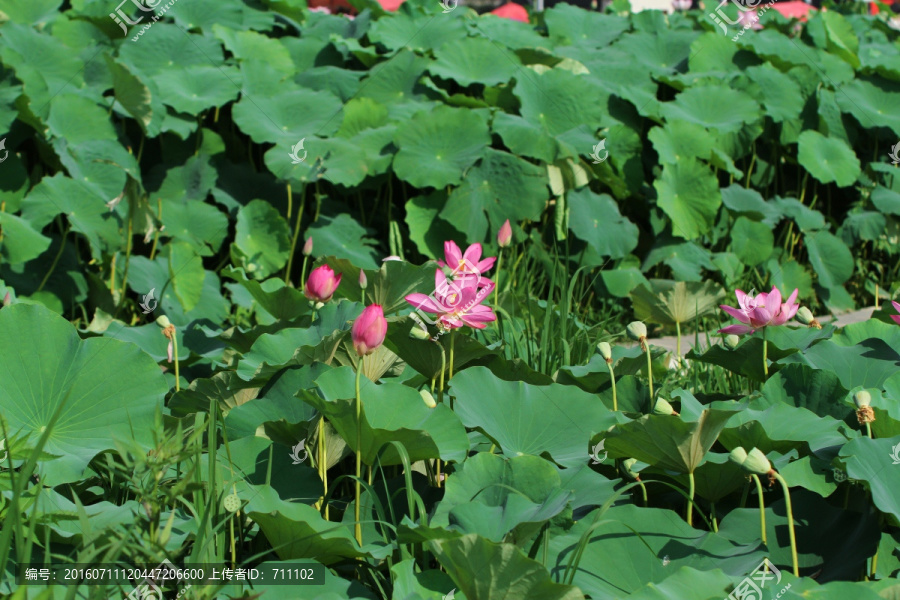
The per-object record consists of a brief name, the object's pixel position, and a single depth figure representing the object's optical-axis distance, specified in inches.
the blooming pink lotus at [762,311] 339.5
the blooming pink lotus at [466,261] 341.8
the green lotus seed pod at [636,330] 340.4
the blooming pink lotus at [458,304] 333.2
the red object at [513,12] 799.7
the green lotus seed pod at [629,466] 329.9
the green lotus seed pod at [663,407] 330.8
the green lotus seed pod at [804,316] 350.9
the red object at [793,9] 895.5
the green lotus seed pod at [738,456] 317.8
